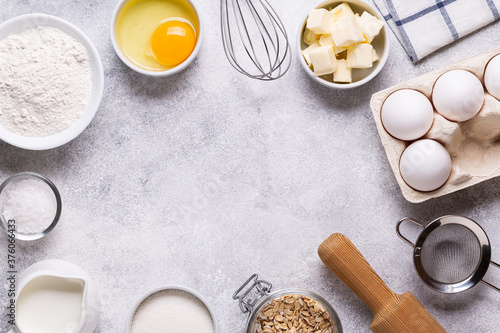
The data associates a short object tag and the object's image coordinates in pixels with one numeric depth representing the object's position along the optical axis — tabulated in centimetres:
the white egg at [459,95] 122
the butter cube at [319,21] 127
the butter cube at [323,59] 127
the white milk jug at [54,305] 124
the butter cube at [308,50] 133
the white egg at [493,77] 123
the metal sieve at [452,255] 131
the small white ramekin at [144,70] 130
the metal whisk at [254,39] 138
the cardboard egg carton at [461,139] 125
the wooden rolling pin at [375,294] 127
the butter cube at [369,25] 130
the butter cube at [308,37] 133
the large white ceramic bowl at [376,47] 131
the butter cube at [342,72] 132
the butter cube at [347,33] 127
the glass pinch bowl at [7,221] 129
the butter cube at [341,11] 131
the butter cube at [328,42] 131
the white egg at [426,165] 122
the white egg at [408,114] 122
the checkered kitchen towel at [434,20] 136
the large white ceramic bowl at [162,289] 128
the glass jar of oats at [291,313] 130
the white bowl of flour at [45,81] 127
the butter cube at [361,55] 130
